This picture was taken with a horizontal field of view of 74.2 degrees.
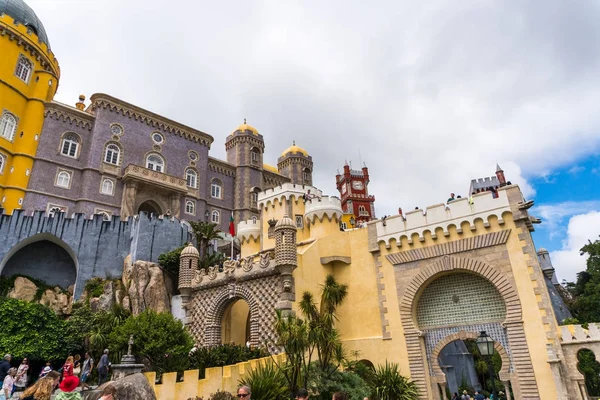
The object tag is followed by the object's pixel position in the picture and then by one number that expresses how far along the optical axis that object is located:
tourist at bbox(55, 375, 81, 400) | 6.73
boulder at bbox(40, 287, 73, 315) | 23.39
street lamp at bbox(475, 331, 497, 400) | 11.15
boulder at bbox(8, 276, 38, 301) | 23.36
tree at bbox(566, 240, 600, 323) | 27.59
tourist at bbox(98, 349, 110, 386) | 15.65
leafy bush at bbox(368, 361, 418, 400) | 15.27
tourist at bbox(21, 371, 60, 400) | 6.86
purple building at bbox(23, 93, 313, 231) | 31.69
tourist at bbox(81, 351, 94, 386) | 16.05
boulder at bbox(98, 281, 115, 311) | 23.11
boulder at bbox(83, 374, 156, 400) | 9.11
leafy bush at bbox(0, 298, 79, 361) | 18.48
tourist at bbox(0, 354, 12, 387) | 12.50
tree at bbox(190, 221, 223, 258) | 28.08
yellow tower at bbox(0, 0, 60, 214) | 29.78
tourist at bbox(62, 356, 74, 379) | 12.87
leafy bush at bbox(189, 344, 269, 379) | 15.78
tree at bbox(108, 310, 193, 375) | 15.99
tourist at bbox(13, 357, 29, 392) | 14.41
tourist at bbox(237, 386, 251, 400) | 5.52
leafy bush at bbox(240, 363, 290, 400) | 12.42
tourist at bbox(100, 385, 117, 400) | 5.51
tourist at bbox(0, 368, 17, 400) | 11.84
